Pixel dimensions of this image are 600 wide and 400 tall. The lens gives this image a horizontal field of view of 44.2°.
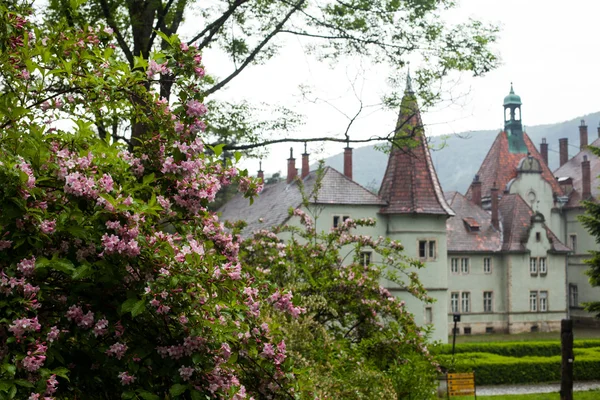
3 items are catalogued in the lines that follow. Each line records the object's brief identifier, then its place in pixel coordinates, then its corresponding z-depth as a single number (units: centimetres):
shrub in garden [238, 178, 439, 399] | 754
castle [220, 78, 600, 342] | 3597
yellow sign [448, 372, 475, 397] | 1889
